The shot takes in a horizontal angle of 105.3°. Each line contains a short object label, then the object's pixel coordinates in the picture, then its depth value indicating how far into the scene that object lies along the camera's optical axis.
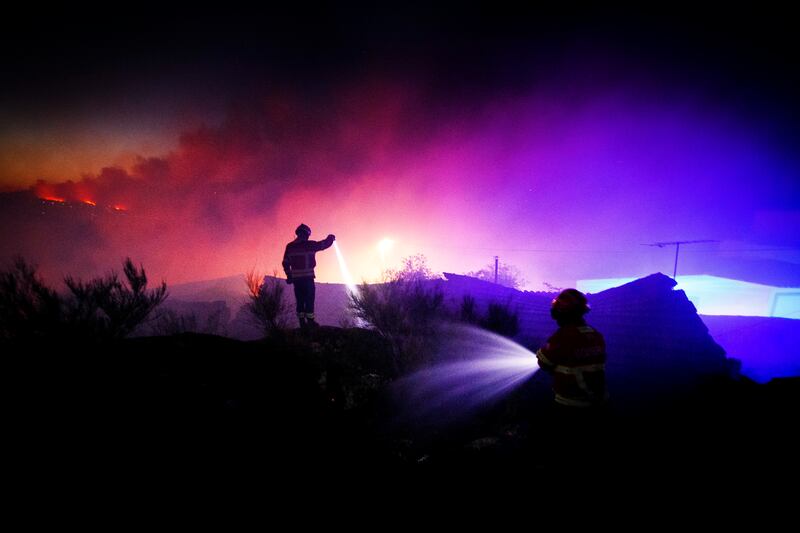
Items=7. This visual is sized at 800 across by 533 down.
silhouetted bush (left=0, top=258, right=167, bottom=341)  5.09
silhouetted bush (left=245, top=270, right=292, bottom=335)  7.35
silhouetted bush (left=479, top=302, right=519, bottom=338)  7.11
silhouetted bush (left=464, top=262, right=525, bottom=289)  52.74
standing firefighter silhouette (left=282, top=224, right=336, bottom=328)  7.92
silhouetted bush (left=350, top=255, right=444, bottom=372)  6.25
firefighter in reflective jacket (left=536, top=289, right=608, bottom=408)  3.25
